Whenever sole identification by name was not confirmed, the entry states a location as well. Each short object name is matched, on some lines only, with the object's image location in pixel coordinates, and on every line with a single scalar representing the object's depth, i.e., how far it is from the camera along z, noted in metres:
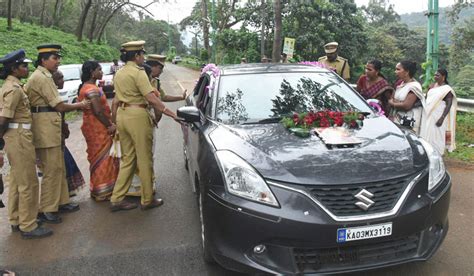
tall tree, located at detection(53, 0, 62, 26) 40.30
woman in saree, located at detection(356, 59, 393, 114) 5.38
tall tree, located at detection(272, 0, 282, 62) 11.88
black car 2.63
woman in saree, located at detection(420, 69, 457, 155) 5.26
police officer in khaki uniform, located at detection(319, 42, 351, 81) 6.94
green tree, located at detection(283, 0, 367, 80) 21.31
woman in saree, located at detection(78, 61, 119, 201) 4.73
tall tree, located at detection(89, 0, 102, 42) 36.88
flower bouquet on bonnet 3.47
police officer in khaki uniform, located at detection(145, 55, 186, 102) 5.46
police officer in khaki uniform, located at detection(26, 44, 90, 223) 4.14
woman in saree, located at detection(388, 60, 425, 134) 4.96
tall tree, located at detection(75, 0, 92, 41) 30.35
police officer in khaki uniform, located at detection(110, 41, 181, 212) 4.32
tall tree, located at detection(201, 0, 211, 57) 29.42
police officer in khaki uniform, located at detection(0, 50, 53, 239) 3.78
